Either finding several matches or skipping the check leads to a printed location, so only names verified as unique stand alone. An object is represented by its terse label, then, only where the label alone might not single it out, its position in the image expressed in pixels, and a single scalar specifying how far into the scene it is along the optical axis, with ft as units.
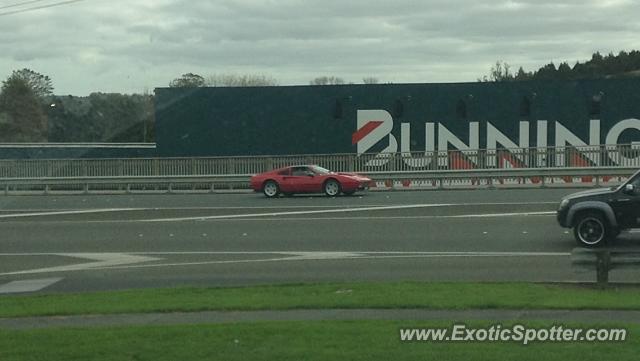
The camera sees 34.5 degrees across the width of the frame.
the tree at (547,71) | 265.75
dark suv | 62.23
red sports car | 116.26
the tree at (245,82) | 253.32
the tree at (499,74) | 308.30
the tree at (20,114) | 175.94
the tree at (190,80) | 235.40
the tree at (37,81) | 194.76
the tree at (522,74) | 294.46
